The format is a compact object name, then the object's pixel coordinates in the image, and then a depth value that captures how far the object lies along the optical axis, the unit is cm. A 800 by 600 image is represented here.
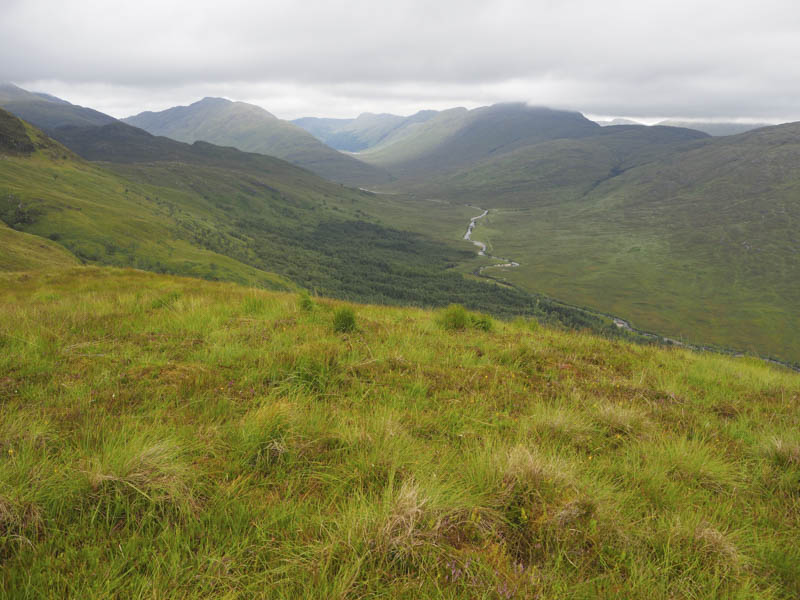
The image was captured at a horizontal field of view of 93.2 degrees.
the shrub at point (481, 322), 897
